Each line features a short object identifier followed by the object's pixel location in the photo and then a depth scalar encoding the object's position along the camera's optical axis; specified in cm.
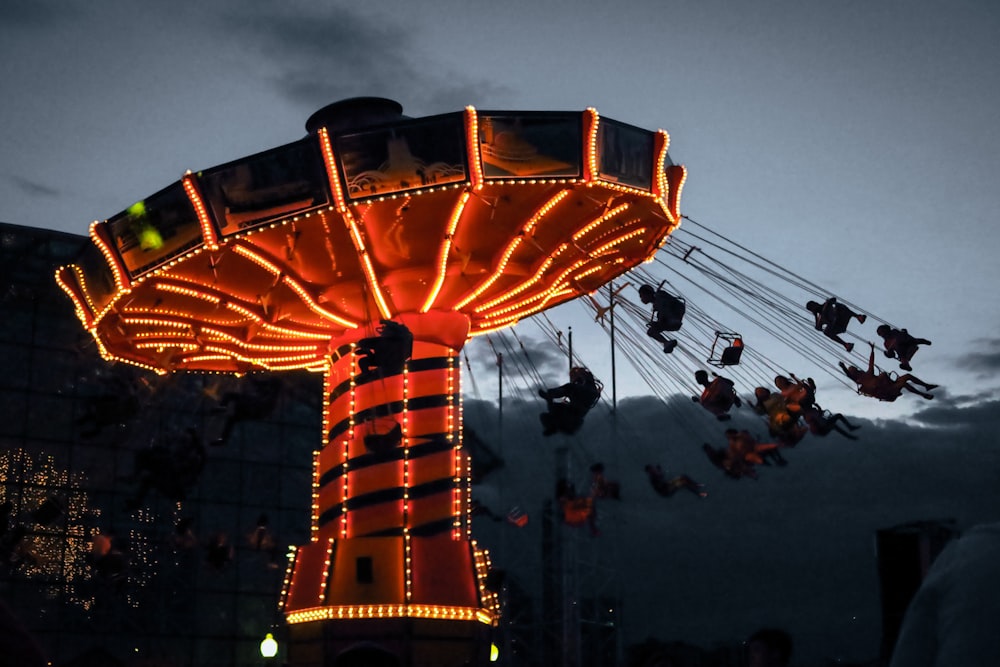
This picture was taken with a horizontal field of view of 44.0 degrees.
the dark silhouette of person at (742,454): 1967
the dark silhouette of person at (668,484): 2075
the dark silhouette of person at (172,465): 1959
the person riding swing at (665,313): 1897
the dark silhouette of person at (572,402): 1948
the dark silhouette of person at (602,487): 2205
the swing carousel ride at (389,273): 1600
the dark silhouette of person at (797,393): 1889
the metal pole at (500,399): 2799
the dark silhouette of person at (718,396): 1916
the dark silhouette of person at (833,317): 1827
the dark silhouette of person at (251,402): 2066
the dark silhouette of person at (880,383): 1769
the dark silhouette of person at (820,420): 1839
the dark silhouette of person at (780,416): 1906
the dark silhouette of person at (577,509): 2169
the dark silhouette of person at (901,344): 1761
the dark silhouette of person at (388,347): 1702
